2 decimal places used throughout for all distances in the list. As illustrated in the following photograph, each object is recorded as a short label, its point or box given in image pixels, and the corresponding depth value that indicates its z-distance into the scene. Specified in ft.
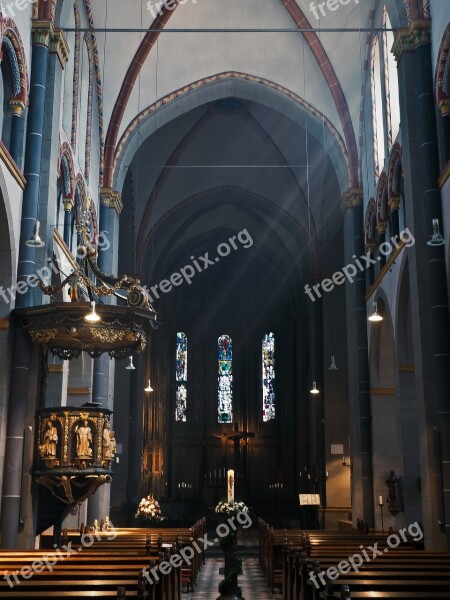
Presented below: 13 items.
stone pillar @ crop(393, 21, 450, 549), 48.03
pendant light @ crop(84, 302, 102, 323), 45.49
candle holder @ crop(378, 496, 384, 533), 67.64
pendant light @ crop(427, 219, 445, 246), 46.01
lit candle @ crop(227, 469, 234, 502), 52.65
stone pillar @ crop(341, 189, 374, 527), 72.43
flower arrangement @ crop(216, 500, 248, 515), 49.85
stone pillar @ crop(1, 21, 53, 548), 45.96
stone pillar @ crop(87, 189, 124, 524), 70.49
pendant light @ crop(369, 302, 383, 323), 61.05
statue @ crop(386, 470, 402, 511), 63.77
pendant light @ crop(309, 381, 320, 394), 95.45
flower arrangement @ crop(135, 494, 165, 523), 72.43
